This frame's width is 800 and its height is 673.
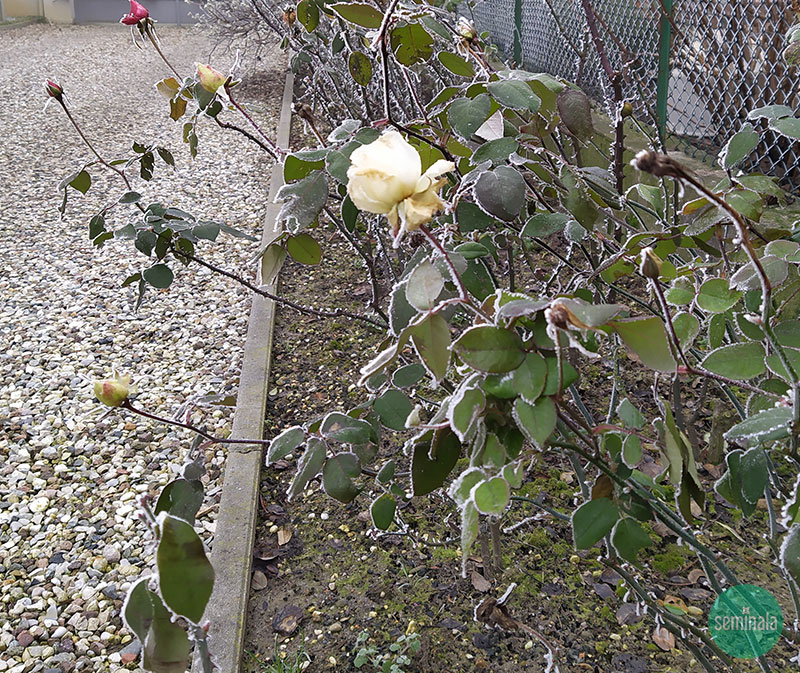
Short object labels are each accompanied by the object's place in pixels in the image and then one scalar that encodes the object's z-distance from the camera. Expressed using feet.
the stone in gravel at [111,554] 5.97
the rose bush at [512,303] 2.08
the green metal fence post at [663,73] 9.30
